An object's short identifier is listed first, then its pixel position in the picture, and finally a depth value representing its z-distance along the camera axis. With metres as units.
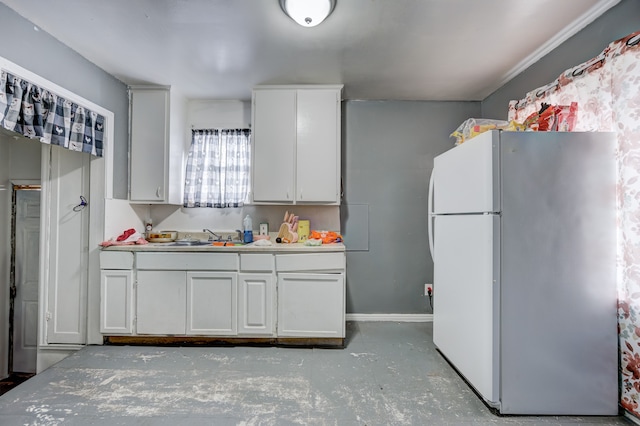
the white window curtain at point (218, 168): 2.99
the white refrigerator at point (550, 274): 1.54
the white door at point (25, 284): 2.71
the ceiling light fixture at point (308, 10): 1.59
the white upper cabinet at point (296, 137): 2.69
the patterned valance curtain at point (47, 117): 1.71
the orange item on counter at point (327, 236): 2.65
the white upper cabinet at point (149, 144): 2.70
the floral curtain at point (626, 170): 1.46
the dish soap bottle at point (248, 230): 2.73
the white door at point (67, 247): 2.42
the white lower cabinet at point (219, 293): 2.36
